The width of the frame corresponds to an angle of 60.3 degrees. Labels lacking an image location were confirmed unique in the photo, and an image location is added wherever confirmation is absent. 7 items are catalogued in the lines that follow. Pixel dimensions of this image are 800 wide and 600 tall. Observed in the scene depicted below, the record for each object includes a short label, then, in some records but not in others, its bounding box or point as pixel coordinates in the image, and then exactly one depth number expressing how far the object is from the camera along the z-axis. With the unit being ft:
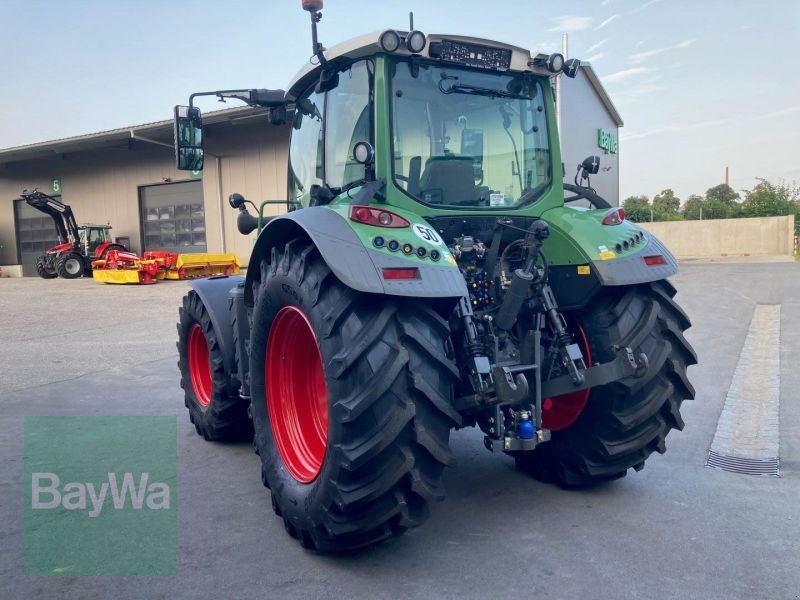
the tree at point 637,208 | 171.68
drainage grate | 14.44
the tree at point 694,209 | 170.15
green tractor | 9.86
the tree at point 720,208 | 163.33
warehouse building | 81.10
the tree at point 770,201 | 141.69
